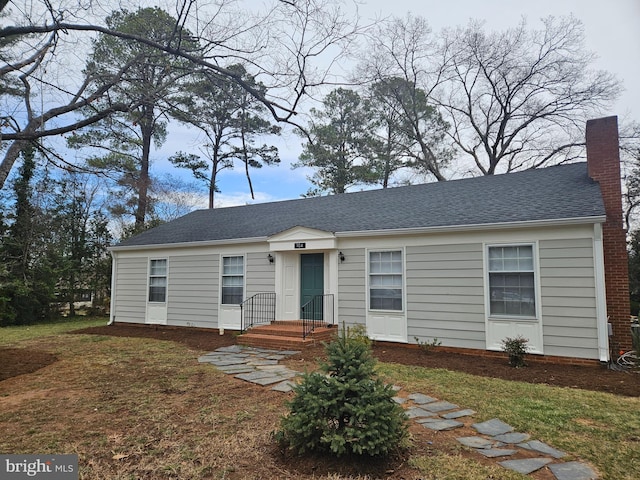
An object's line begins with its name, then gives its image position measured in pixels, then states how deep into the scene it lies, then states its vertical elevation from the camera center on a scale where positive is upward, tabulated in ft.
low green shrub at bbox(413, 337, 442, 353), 27.20 -4.52
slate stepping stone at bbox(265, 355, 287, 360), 25.04 -5.09
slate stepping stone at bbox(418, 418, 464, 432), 13.06 -4.91
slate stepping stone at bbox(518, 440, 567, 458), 11.06 -4.90
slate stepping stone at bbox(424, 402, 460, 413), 15.02 -4.95
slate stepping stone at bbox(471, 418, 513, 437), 12.71 -4.92
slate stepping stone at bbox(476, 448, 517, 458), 10.98 -4.89
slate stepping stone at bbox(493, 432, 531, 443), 12.03 -4.90
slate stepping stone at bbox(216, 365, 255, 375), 21.31 -5.10
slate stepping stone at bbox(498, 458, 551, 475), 10.05 -4.87
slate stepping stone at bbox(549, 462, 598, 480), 9.70 -4.86
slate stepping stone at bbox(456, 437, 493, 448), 11.63 -4.90
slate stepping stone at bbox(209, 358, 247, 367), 23.44 -5.14
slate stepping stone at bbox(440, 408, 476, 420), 14.20 -4.93
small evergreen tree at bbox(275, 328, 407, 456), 9.84 -3.50
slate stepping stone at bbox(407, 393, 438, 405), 16.06 -4.97
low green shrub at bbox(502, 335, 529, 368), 22.72 -4.13
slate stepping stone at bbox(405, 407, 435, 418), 14.30 -4.94
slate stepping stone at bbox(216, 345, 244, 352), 28.30 -5.19
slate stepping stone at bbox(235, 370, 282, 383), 19.63 -5.05
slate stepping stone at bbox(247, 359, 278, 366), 23.57 -5.10
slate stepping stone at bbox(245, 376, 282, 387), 18.81 -5.02
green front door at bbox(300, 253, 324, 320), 33.53 +0.09
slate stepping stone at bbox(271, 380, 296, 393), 17.60 -5.01
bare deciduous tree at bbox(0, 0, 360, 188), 17.26 +10.76
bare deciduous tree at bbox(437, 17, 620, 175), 56.34 +29.99
